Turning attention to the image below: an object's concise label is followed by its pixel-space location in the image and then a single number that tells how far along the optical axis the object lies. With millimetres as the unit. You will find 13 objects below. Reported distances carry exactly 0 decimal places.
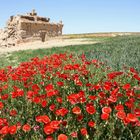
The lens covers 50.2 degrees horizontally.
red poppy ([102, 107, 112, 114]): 2328
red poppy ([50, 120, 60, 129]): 2148
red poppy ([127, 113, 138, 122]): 2166
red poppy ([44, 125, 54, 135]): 2115
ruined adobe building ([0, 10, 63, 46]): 20052
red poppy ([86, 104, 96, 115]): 2379
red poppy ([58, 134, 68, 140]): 1997
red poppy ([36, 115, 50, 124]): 2244
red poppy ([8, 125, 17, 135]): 2192
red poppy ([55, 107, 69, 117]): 2389
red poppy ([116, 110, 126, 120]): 2212
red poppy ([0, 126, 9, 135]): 2223
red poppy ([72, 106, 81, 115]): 2398
